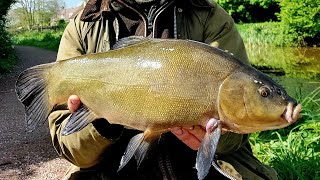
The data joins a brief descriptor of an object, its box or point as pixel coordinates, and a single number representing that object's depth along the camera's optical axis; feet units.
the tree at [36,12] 118.07
